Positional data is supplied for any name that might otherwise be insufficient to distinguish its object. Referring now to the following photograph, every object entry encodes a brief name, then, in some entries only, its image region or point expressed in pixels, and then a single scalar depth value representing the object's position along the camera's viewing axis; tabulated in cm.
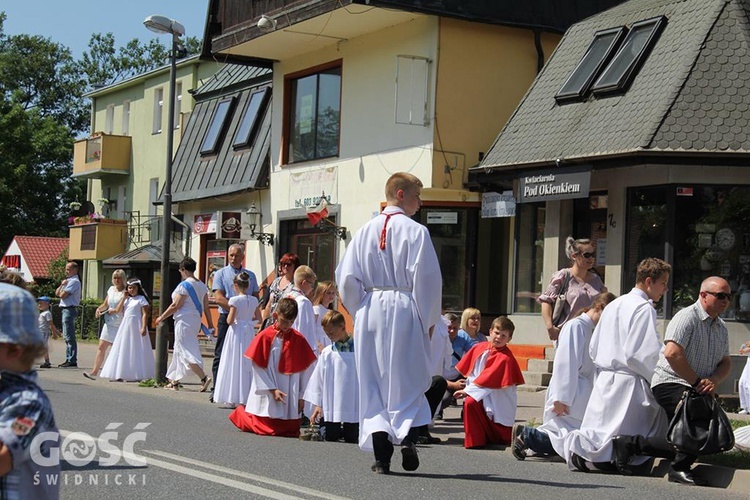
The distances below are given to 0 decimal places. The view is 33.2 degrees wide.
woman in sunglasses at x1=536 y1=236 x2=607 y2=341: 1212
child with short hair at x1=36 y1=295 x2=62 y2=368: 2150
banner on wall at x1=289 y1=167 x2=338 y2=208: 2666
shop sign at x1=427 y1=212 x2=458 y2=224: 2375
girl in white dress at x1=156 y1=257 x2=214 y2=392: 1786
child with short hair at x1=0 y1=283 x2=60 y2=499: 398
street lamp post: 1902
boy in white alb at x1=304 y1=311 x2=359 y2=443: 1183
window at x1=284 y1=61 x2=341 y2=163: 2683
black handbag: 924
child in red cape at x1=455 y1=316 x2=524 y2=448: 1173
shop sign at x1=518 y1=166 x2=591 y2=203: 1952
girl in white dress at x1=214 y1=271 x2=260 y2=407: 1483
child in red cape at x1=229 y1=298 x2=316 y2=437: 1213
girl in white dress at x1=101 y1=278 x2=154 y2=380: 1970
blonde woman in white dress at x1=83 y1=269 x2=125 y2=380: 2038
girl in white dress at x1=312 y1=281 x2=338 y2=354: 1348
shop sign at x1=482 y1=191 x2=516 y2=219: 2223
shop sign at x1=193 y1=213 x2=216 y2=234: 3238
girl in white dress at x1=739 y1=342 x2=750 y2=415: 1529
